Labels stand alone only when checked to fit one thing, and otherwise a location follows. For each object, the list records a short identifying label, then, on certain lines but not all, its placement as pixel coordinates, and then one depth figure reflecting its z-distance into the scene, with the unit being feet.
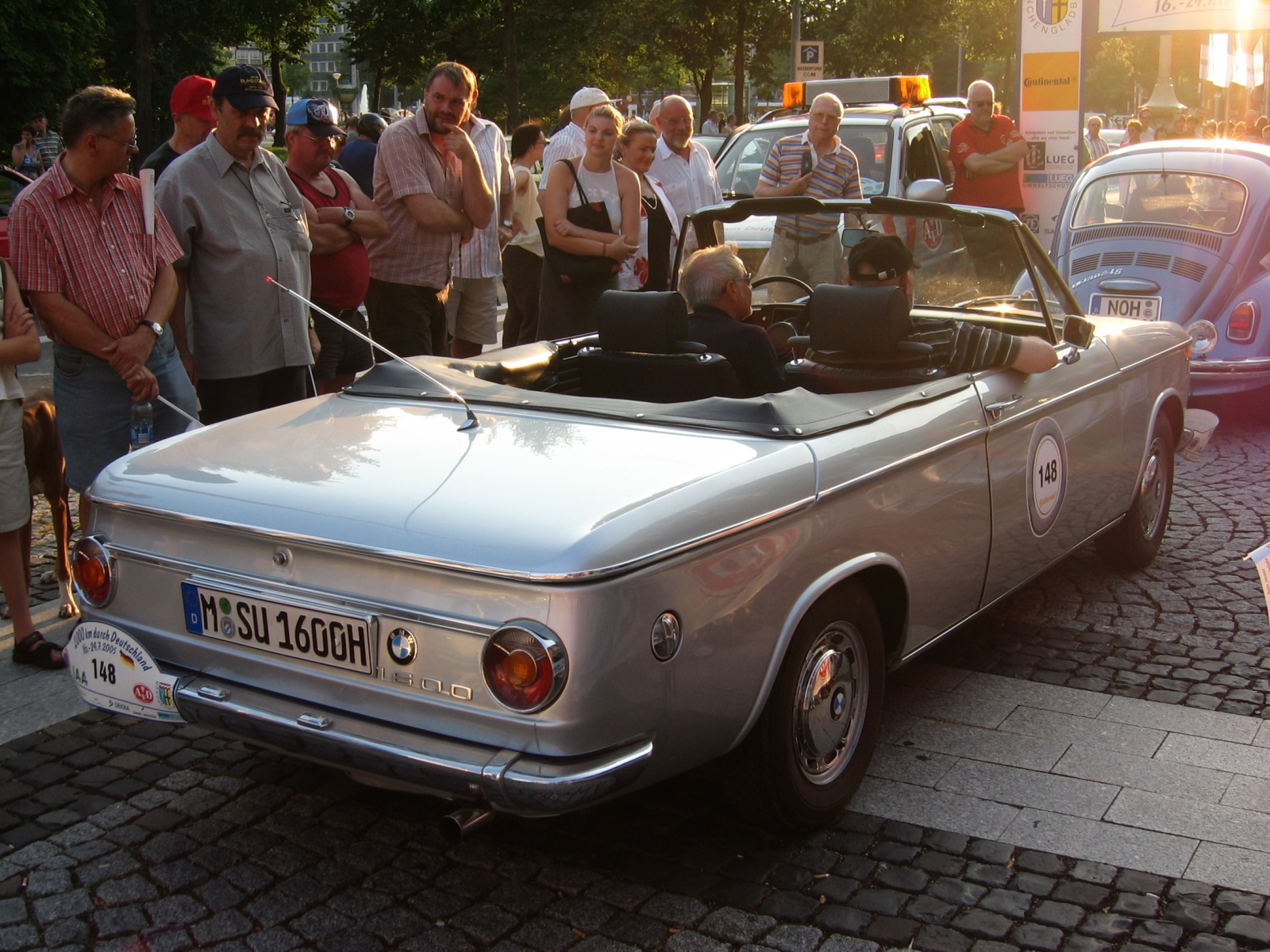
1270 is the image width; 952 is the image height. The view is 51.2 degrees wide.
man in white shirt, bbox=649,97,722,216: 28.58
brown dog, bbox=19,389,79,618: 17.12
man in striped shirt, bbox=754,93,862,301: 29.43
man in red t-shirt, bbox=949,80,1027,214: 38.96
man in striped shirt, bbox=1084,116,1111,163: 81.97
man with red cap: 19.42
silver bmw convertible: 9.22
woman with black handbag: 23.59
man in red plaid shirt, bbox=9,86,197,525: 15.14
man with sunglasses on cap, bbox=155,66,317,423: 17.03
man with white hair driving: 14.65
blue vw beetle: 28.07
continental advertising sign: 45.98
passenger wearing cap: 14.38
